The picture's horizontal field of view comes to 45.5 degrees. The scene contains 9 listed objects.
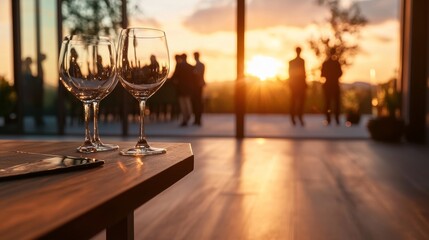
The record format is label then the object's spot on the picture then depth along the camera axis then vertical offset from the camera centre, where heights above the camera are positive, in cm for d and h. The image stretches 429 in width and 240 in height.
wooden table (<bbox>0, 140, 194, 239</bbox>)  40 -10
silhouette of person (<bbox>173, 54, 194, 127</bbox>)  836 +23
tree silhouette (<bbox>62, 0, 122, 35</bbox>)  718 +114
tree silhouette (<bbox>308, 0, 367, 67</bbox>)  867 +109
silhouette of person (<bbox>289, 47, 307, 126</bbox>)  790 +26
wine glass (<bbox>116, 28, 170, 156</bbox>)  80 +6
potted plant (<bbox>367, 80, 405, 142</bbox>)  620 -34
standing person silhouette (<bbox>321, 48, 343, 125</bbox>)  786 +29
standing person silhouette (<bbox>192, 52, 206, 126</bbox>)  852 +13
